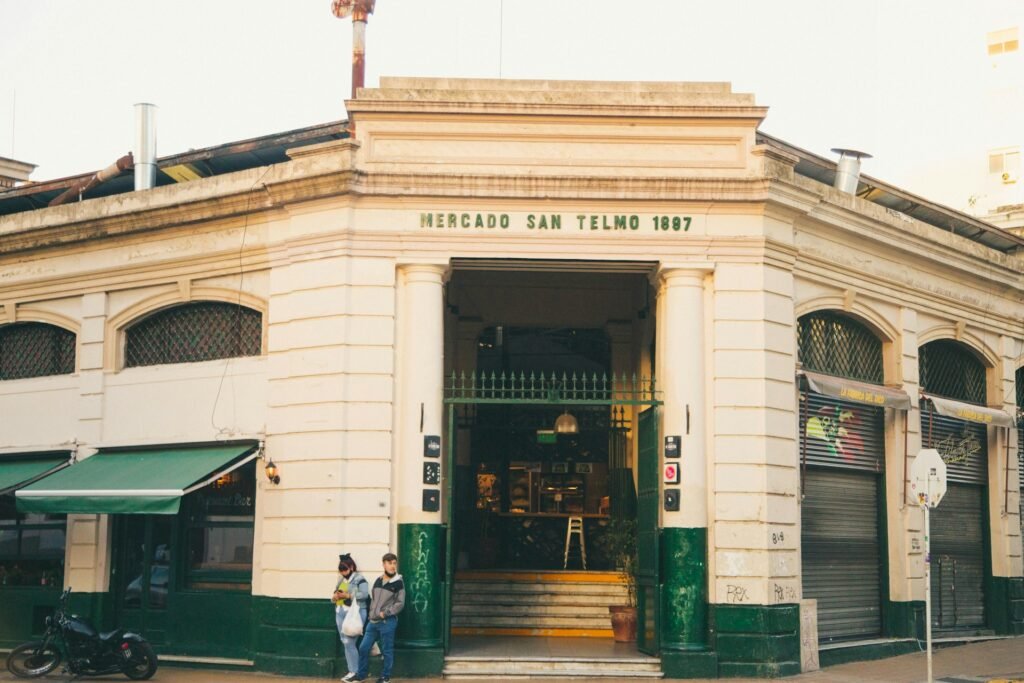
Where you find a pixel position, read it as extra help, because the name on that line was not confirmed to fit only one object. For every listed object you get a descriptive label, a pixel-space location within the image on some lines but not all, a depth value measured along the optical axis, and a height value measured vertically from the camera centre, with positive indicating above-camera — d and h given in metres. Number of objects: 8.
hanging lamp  20.88 +1.50
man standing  14.71 -1.21
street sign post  14.58 +0.48
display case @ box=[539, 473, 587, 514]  22.61 +0.41
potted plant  17.77 -0.73
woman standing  14.95 -1.04
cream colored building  15.75 +1.94
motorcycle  15.33 -1.77
